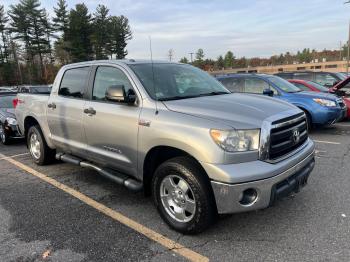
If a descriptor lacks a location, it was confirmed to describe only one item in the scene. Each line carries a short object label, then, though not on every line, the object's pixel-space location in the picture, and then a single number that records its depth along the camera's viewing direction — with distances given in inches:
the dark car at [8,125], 345.7
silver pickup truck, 126.9
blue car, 341.4
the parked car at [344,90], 398.3
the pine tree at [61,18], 2105.1
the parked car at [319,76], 557.0
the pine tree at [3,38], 2265.0
